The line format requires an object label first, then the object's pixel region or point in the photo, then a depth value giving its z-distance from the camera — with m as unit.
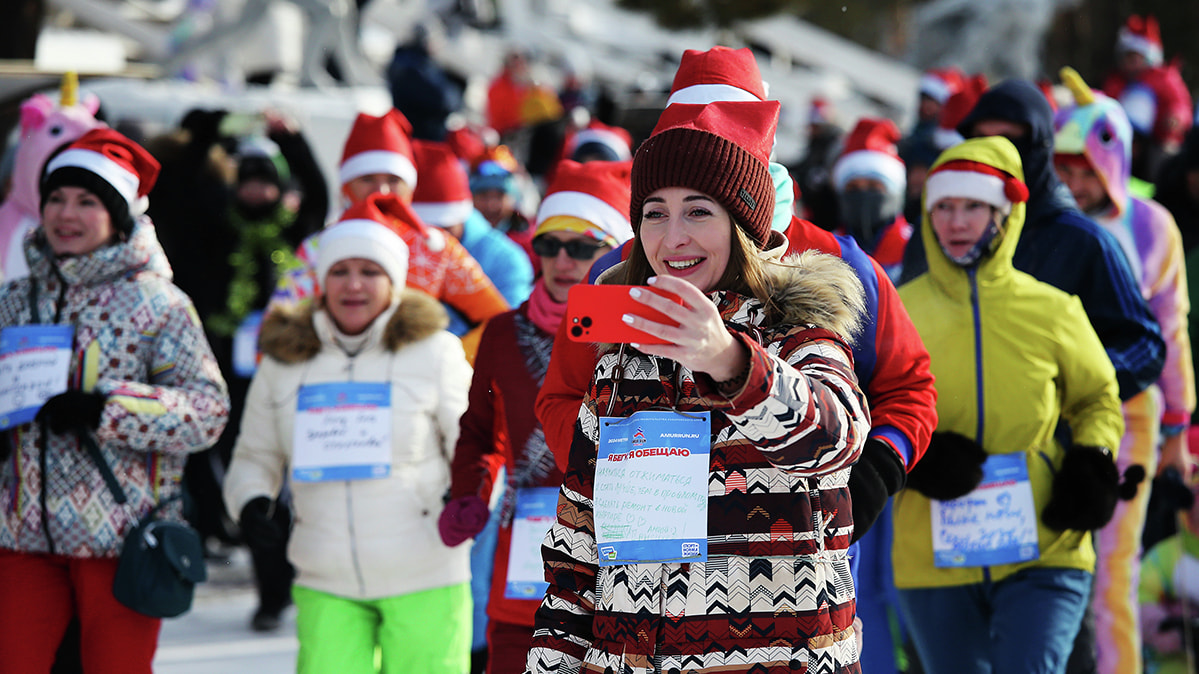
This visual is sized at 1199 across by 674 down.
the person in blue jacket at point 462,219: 13.62
